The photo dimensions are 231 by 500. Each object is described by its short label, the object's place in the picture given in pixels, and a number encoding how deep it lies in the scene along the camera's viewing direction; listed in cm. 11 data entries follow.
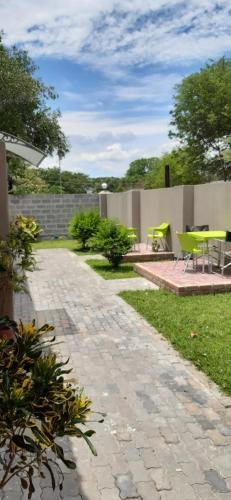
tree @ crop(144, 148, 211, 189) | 3056
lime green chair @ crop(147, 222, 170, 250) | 1132
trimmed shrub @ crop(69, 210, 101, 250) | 1339
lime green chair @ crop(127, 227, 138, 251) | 985
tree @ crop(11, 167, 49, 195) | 1945
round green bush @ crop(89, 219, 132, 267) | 937
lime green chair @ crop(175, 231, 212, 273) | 802
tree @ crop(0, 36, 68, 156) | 1562
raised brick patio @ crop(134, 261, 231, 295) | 704
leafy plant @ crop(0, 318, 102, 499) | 156
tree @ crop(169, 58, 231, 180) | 2709
